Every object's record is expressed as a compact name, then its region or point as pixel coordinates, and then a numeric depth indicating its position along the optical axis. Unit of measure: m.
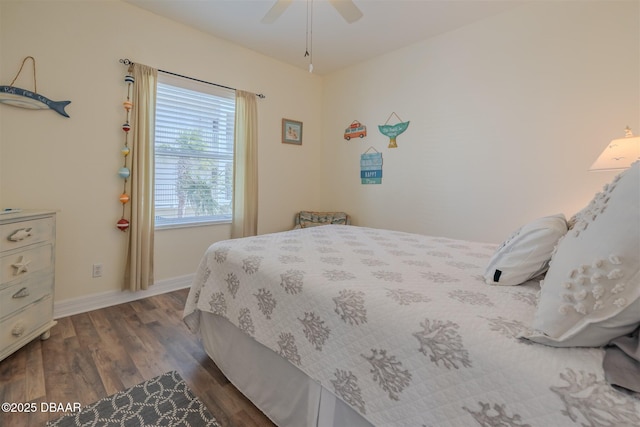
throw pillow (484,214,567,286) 1.06
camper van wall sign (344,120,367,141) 3.65
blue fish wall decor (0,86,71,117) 2.00
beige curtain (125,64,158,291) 2.54
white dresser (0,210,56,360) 1.58
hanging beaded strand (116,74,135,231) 2.50
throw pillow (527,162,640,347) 0.61
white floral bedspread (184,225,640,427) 0.64
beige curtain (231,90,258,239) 3.26
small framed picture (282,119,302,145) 3.75
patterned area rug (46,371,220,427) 1.31
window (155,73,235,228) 2.84
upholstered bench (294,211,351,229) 3.73
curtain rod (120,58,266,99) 2.51
